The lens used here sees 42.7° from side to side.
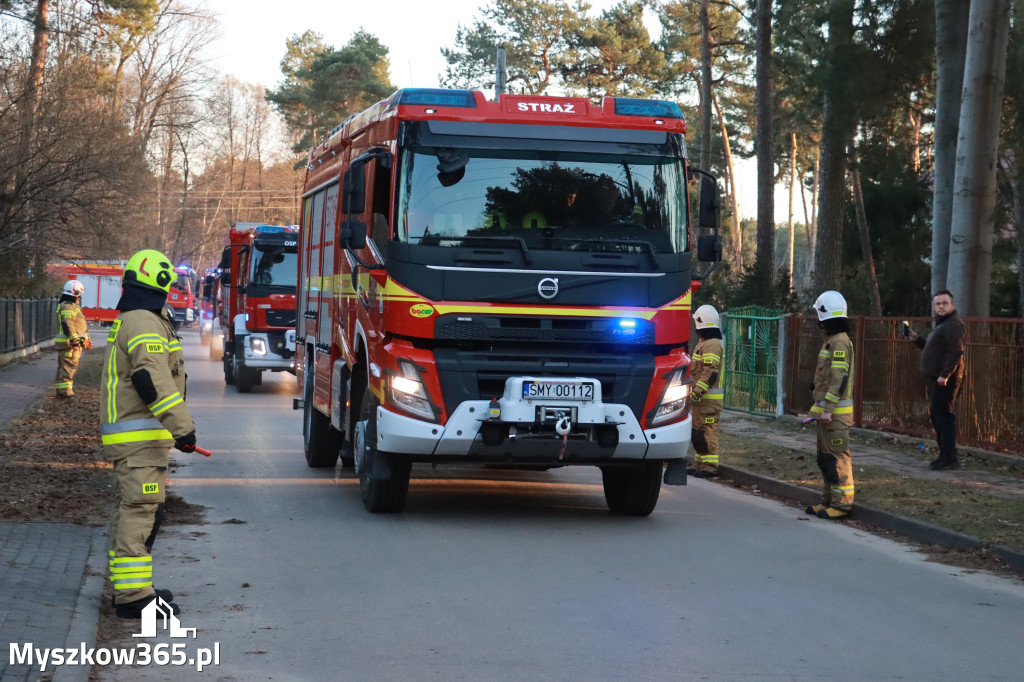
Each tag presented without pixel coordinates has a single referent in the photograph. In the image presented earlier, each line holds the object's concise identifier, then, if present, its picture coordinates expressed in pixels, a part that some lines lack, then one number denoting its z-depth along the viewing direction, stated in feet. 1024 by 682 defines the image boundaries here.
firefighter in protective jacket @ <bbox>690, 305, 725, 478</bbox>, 45.42
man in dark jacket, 47.14
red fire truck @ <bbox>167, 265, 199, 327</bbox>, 215.92
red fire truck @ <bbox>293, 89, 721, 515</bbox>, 32.14
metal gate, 72.54
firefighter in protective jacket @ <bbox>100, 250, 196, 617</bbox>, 22.02
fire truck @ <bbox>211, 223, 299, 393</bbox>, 78.02
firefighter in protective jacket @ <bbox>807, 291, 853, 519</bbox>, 36.24
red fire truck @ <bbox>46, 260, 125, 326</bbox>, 201.32
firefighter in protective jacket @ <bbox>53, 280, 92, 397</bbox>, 66.08
